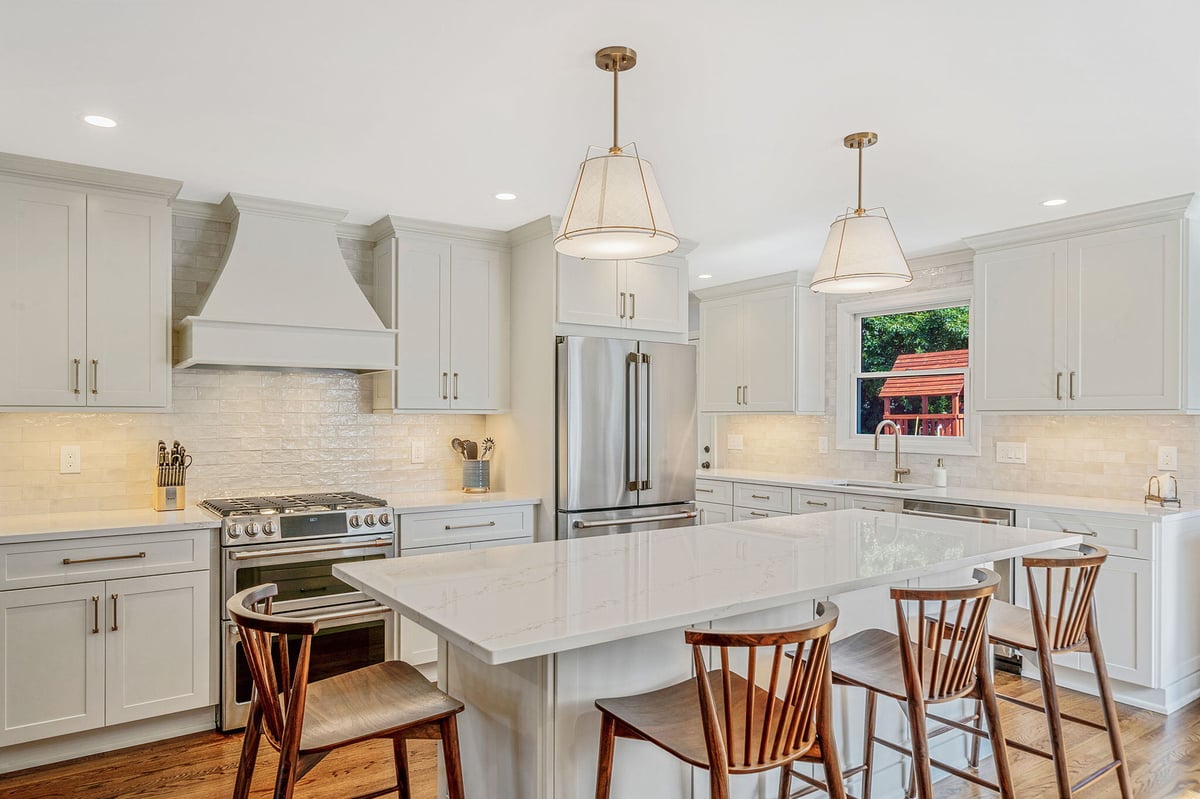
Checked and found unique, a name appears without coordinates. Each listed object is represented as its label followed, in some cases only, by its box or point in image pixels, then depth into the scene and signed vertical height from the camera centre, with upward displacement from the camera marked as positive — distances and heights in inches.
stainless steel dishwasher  149.3 -21.6
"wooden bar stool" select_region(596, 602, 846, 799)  60.2 -26.3
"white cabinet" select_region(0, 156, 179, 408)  121.9 +18.7
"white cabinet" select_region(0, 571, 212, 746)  113.8 -37.1
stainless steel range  128.2 -26.5
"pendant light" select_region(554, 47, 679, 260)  83.2 +21.8
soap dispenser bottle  179.9 -16.0
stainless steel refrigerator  158.1 -5.9
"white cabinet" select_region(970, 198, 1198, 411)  140.8 +16.4
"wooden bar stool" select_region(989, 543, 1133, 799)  91.5 -28.0
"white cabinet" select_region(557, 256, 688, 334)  160.6 +24.2
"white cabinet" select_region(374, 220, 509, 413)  158.6 +18.0
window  189.2 +9.1
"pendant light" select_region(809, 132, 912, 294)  103.9 +19.9
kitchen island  65.4 -17.5
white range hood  135.3 +18.5
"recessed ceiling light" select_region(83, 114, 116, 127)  103.6 +37.8
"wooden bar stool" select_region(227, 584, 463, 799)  62.8 -26.4
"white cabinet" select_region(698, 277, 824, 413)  209.0 +14.9
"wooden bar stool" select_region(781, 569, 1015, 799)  76.5 -27.2
